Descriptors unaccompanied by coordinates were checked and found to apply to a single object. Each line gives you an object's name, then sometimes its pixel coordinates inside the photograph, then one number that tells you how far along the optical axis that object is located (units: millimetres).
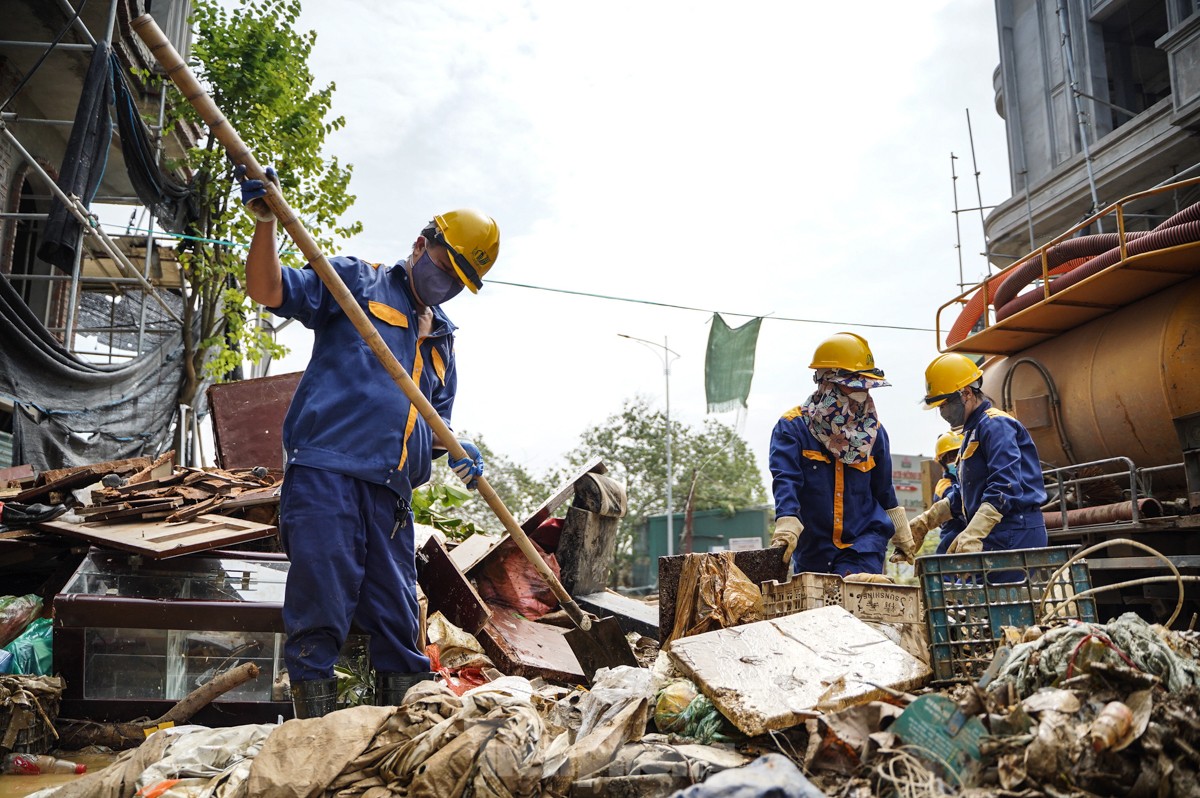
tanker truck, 5562
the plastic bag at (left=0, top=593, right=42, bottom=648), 4379
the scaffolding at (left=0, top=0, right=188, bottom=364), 9352
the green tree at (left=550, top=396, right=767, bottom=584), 32531
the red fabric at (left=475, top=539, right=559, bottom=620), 5655
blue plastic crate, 3100
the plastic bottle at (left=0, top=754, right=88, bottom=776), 3480
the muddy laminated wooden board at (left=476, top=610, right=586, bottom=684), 4434
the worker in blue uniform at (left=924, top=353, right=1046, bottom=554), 4914
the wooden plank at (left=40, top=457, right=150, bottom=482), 6148
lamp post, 24534
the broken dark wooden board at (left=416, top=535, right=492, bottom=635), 4875
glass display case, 3951
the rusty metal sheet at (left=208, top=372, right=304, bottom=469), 7332
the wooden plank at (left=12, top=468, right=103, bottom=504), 5652
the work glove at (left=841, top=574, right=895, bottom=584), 3859
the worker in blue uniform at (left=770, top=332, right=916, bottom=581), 4750
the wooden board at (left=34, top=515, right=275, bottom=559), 4266
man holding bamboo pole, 3098
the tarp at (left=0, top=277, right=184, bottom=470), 8203
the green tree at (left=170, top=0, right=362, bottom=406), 11203
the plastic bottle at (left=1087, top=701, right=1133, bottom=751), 2012
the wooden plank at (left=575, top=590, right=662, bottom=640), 5617
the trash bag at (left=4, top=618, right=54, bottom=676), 4039
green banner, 16500
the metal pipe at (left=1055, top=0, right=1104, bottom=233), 13039
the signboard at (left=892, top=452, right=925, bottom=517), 29531
